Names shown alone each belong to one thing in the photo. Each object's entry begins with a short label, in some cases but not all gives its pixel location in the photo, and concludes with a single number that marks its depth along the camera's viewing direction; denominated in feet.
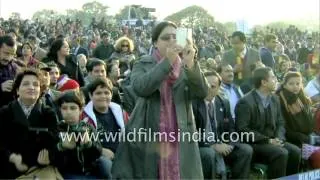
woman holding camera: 13.79
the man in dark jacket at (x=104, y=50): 35.47
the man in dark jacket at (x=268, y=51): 29.96
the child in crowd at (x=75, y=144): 14.97
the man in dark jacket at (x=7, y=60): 18.71
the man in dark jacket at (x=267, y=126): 19.77
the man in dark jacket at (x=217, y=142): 18.20
